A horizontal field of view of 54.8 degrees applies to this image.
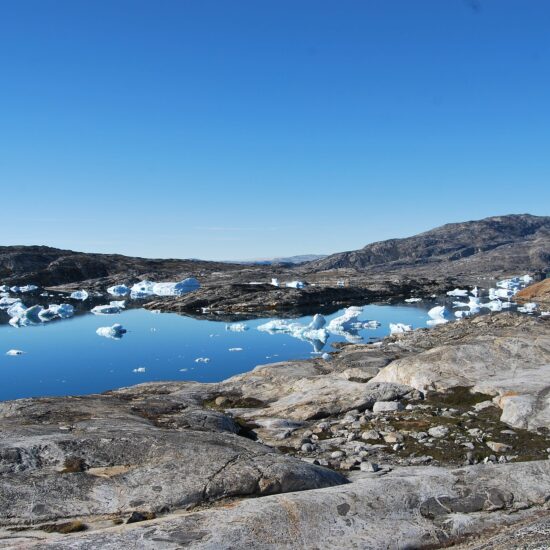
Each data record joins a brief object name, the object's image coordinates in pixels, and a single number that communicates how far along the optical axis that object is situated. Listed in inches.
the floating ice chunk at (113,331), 2548.2
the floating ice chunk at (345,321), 2551.7
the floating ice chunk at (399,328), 2314.2
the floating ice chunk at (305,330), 2317.1
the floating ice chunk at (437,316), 2726.4
